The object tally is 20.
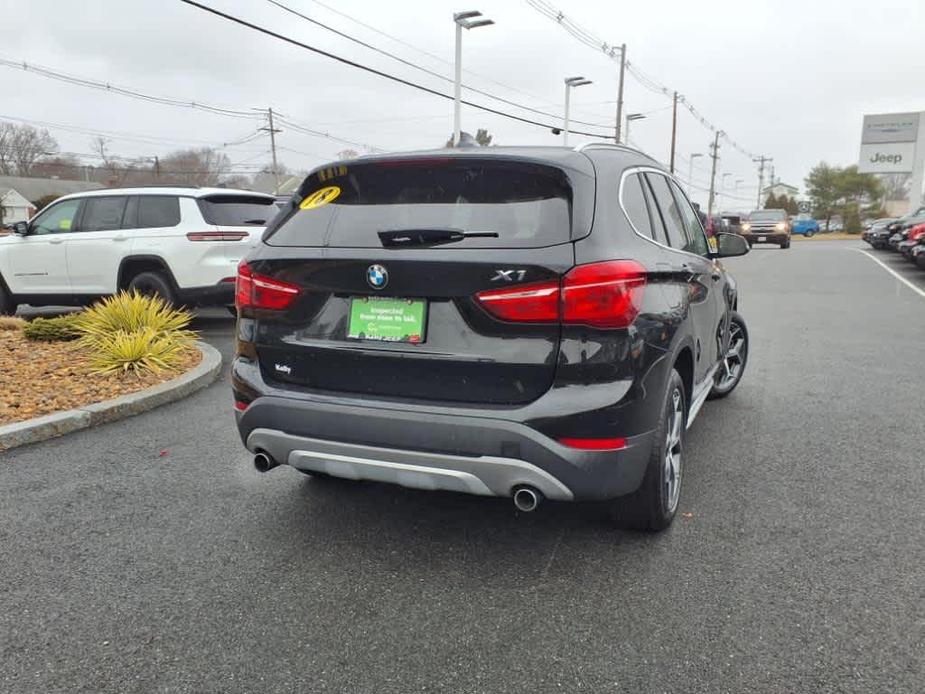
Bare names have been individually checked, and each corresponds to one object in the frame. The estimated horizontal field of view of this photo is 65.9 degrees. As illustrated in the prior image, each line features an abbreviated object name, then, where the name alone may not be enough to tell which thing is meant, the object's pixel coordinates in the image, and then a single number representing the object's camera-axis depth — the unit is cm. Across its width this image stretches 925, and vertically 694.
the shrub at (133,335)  611
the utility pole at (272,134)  6731
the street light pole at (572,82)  2798
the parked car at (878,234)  2851
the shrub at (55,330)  709
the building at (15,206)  6319
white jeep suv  841
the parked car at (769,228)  3319
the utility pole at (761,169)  11295
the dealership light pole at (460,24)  1886
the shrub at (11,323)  793
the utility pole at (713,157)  7981
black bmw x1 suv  268
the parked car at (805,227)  5806
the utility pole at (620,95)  3753
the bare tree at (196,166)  7469
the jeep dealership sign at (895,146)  7344
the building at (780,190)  11694
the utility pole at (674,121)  5322
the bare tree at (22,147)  7725
